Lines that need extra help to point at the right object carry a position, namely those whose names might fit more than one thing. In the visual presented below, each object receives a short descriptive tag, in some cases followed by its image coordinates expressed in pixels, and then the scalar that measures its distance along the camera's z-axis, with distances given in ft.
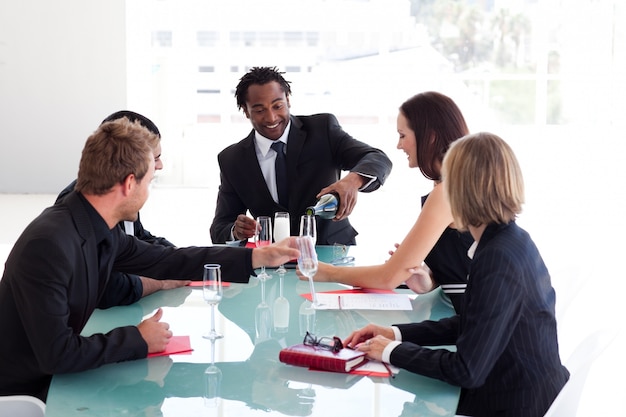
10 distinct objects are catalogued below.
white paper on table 9.46
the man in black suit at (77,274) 7.16
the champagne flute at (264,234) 10.87
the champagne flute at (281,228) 11.46
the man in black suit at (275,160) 13.61
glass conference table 6.52
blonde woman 6.81
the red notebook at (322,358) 7.27
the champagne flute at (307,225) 10.38
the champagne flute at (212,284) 7.66
